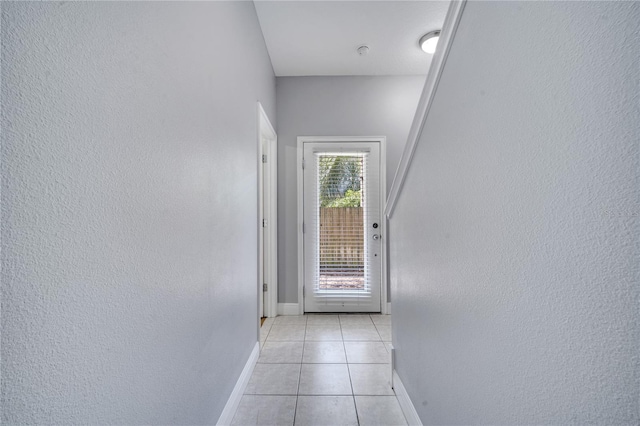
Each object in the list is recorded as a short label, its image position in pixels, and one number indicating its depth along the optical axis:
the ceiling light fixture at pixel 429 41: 2.67
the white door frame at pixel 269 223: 3.30
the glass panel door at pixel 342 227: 3.40
